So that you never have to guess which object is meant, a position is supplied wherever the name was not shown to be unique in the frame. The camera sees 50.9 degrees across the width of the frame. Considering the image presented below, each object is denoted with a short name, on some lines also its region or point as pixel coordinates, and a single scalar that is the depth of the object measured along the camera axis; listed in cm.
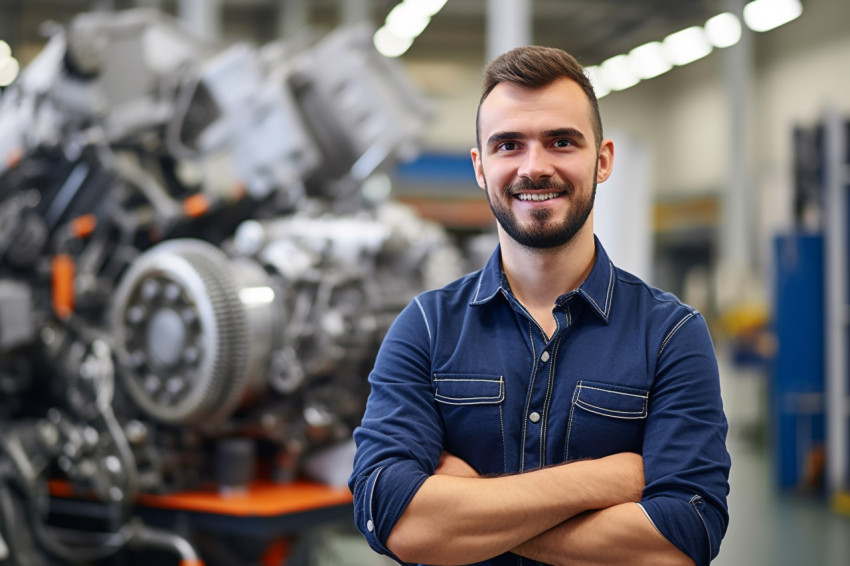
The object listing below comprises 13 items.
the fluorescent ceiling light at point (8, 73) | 423
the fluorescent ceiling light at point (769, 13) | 1119
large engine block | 332
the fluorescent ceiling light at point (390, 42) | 1370
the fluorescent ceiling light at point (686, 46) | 1338
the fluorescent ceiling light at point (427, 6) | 1206
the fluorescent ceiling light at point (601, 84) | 1593
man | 145
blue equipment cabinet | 706
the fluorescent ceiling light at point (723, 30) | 1196
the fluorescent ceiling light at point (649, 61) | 1488
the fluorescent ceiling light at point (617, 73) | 1584
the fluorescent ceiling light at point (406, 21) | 1236
